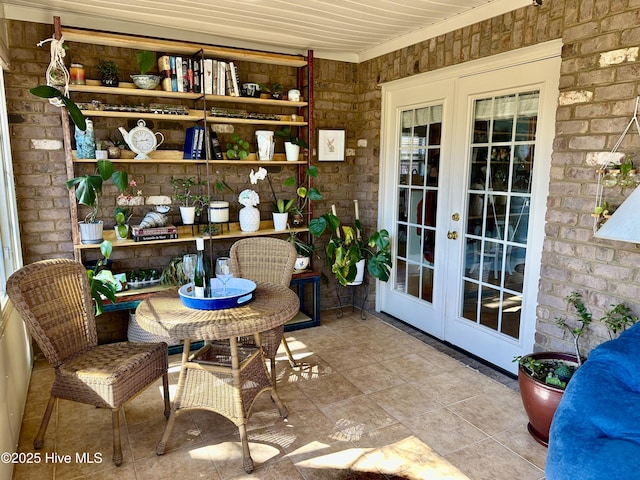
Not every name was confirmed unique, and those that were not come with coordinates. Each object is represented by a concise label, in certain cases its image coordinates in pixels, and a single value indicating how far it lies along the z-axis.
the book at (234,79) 3.69
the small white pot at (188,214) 3.66
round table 2.05
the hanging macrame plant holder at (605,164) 2.31
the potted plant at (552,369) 2.33
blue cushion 1.33
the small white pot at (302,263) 4.11
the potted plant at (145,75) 3.20
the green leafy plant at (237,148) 3.82
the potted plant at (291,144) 4.00
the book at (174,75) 3.48
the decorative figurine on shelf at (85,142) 3.24
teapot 3.41
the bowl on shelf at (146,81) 3.38
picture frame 4.35
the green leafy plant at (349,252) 4.05
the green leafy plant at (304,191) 3.97
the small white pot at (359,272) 4.28
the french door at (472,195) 2.96
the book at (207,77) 3.57
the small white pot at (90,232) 3.29
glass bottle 2.33
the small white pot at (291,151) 4.05
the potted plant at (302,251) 4.11
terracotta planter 2.30
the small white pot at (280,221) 4.02
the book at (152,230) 3.45
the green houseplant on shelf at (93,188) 2.99
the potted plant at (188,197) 3.69
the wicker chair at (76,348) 2.17
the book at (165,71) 3.46
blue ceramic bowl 2.25
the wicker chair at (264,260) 3.13
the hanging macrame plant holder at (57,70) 3.05
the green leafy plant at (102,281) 3.05
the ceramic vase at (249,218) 3.89
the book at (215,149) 3.74
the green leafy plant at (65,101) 2.81
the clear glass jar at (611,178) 2.32
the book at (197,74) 3.56
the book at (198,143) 3.65
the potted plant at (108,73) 3.31
